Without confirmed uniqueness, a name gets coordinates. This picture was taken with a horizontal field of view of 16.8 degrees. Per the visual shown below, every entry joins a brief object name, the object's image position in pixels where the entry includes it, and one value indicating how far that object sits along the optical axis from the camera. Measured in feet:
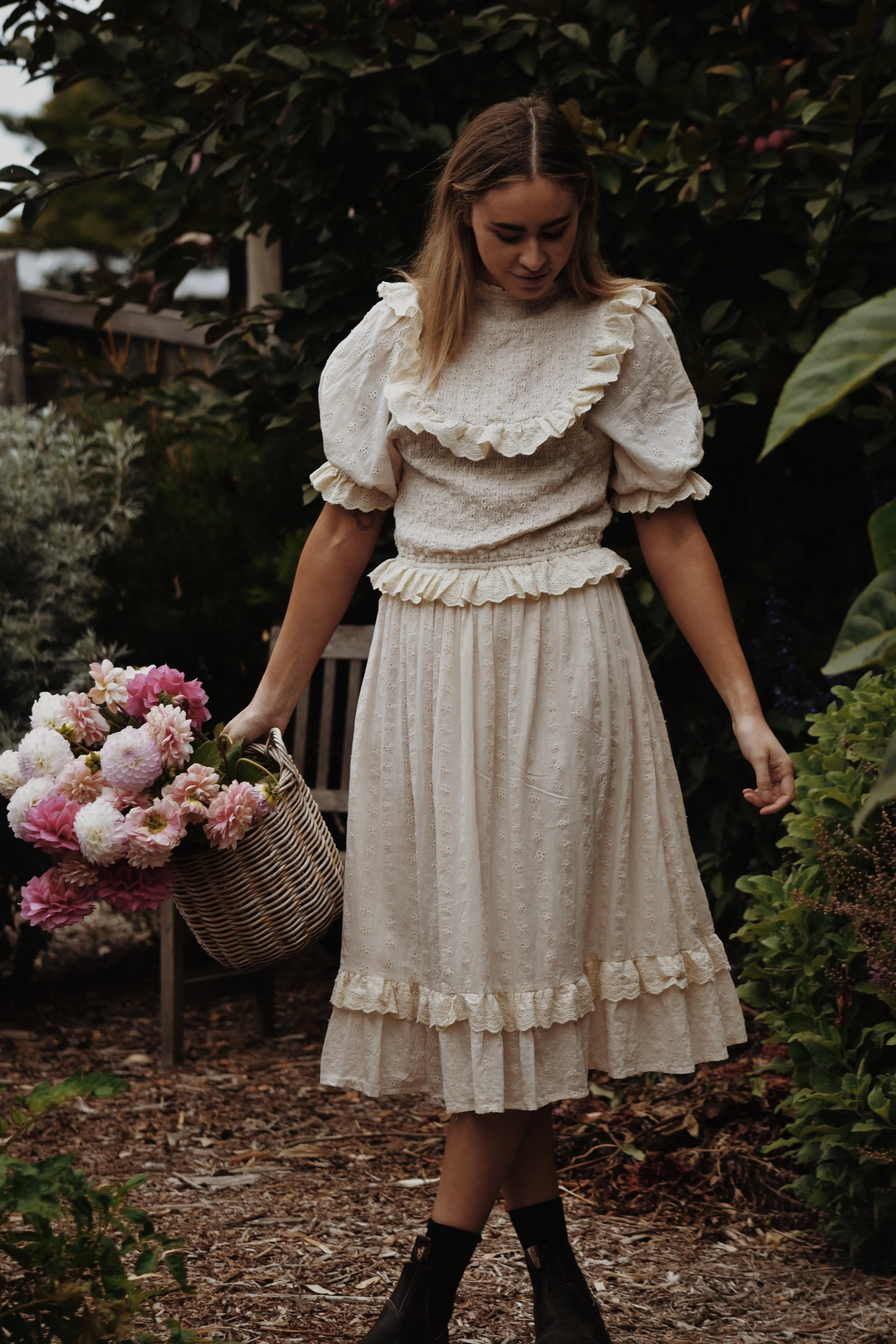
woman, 12.83
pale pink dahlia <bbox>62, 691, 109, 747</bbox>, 12.59
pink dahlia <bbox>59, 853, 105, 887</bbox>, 12.27
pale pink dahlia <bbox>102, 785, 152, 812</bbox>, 12.29
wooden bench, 17.56
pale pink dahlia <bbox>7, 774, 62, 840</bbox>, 12.32
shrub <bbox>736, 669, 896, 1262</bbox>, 13.81
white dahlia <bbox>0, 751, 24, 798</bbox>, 12.45
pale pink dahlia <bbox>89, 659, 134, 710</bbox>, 12.69
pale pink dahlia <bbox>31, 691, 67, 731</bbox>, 12.58
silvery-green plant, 18.31
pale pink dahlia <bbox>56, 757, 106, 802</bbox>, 12.35
